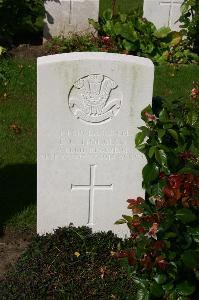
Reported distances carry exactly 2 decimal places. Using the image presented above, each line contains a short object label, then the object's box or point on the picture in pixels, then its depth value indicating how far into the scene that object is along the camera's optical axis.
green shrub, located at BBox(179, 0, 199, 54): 8.94
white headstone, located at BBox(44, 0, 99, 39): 8.98
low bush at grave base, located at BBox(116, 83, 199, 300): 3.60
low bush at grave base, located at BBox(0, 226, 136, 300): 4.23
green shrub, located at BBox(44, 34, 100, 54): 8.78
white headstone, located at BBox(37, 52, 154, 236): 4.21
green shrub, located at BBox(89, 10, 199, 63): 8.67
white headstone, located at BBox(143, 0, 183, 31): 9.15
